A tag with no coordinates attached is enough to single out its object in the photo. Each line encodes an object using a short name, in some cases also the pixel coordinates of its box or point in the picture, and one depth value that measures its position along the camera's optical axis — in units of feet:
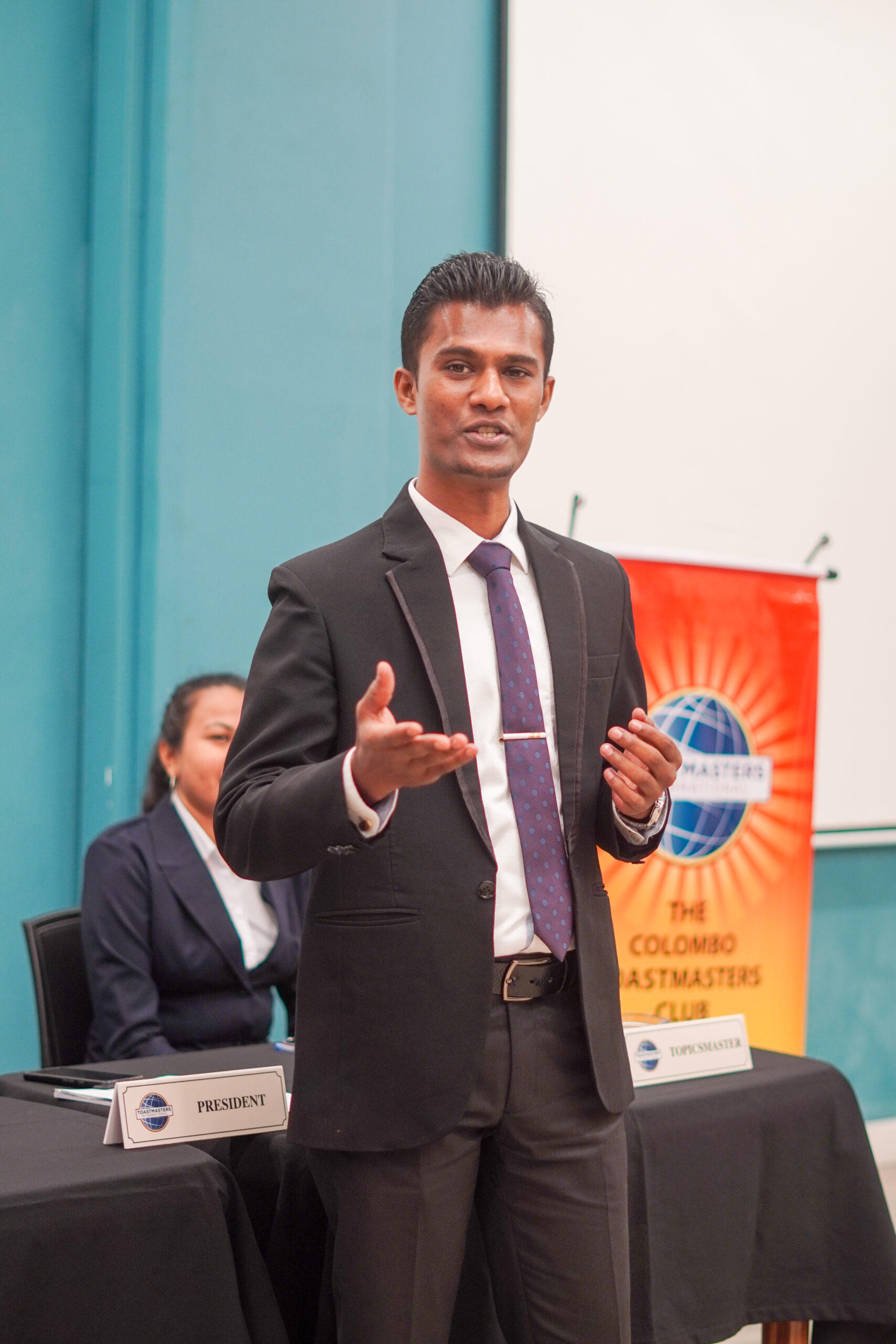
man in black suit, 15.53
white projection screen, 28.14
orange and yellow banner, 23.72
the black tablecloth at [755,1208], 17.24
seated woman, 19.07
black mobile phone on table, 17.45
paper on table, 17.20
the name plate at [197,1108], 16.49
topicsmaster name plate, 17.66
